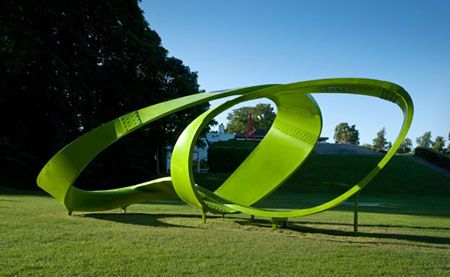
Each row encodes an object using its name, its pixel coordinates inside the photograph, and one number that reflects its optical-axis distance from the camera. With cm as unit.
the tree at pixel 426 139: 9934
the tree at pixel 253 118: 6738
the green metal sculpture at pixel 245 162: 794
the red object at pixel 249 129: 5436
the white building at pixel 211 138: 4900
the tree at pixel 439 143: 8783
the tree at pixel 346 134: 9981
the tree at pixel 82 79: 2152
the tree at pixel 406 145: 8481
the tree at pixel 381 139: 9638
